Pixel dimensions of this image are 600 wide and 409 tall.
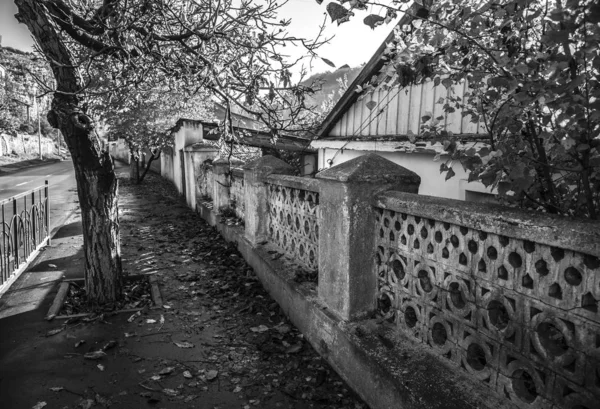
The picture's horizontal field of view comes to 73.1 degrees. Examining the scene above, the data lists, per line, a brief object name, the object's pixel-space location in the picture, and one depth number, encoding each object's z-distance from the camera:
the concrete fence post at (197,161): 12.65
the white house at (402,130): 6.18
